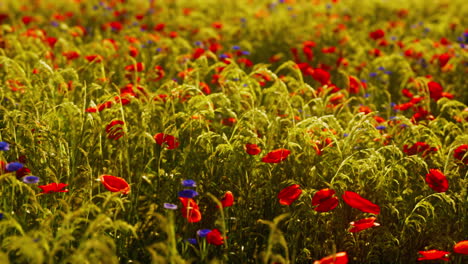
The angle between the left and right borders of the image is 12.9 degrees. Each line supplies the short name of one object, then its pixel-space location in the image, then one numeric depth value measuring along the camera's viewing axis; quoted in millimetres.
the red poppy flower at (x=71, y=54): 5052
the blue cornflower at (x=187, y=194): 4148
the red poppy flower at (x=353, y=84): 4944
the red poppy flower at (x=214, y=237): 4135
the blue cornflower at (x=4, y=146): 4097
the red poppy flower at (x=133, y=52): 5131
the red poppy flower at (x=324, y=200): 4206
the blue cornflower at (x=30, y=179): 4076
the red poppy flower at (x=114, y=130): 4421
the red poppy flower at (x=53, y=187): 4158
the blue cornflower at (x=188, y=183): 4151
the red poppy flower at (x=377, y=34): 6029
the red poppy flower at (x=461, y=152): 4407
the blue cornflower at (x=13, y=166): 4090
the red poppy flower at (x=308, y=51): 5334
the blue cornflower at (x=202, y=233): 4146
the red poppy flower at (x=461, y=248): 4124
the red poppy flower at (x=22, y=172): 4256
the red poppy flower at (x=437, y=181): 4267
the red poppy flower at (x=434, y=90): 4831
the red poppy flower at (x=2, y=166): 4184
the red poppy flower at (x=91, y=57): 4897
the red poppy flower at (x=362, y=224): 4172
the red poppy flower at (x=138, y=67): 4916
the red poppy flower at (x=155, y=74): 4969
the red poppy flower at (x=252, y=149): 4333
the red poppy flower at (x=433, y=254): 4128
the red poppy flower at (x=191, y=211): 4158
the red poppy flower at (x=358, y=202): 4190
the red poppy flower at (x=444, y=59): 5161
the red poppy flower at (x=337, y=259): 4003
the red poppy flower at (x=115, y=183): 4191
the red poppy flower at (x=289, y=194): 4214
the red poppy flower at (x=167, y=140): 4362
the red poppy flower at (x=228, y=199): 4220
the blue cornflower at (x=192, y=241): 4177
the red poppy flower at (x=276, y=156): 4312
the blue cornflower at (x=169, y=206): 4149
